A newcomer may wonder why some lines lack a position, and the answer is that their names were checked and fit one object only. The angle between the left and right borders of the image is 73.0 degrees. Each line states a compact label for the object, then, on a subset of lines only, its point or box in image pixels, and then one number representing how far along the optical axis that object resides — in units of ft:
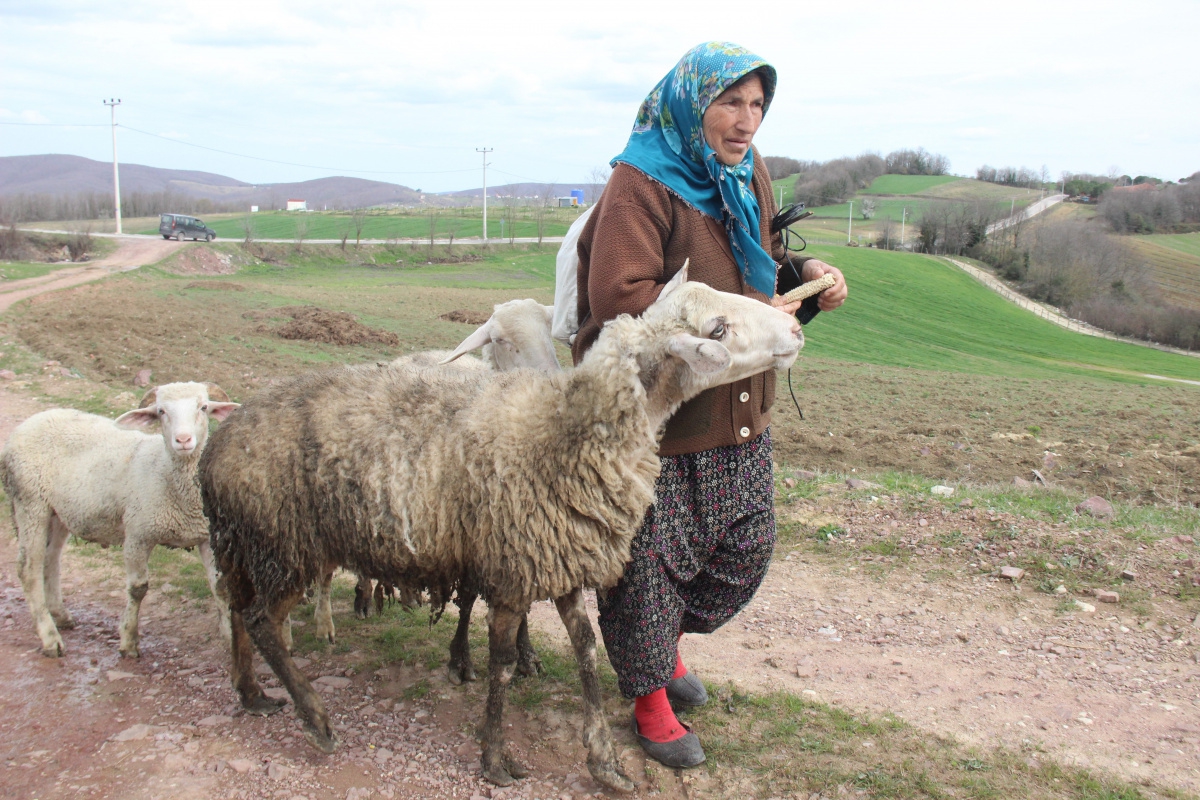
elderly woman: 10.14
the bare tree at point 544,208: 168.57
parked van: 127.03
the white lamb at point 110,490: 14.76
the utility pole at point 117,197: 146.00
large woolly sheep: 10.53
